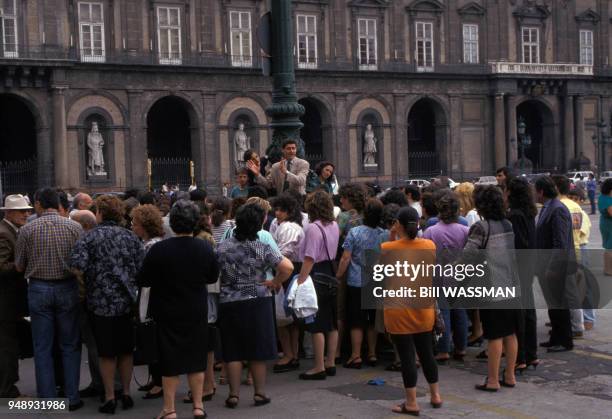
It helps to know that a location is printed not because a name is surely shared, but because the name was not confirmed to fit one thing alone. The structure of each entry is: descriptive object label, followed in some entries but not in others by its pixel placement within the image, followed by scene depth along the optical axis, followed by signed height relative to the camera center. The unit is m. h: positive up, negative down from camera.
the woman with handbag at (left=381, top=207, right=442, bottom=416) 8.62 -1.45
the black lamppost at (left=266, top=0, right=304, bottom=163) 14.11 +1.51
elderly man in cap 9.38 -1.14
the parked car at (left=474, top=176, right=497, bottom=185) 44.28 -0.57
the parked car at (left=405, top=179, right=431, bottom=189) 44.75 -0.51
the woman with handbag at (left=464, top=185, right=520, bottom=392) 9.47 -1.00
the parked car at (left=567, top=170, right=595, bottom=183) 47.67 -0.51
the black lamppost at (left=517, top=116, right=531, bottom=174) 50.04 +1.61
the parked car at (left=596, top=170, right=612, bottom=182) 50.37 -0.60
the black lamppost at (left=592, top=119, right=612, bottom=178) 52.84 +1.30
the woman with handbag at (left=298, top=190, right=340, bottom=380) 10.19 -1.15
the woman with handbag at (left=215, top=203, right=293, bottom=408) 9.02 -1.13
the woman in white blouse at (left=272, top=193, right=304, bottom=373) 10.38 -0.65
